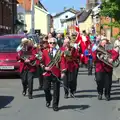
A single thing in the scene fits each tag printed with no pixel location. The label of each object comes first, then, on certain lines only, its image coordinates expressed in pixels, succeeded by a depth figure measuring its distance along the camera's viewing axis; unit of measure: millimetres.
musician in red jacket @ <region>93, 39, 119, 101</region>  11828
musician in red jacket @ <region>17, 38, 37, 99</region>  12351
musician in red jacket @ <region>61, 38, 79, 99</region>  12148
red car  17484
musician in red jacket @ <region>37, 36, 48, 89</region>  14141
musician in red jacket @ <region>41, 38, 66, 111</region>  10156
